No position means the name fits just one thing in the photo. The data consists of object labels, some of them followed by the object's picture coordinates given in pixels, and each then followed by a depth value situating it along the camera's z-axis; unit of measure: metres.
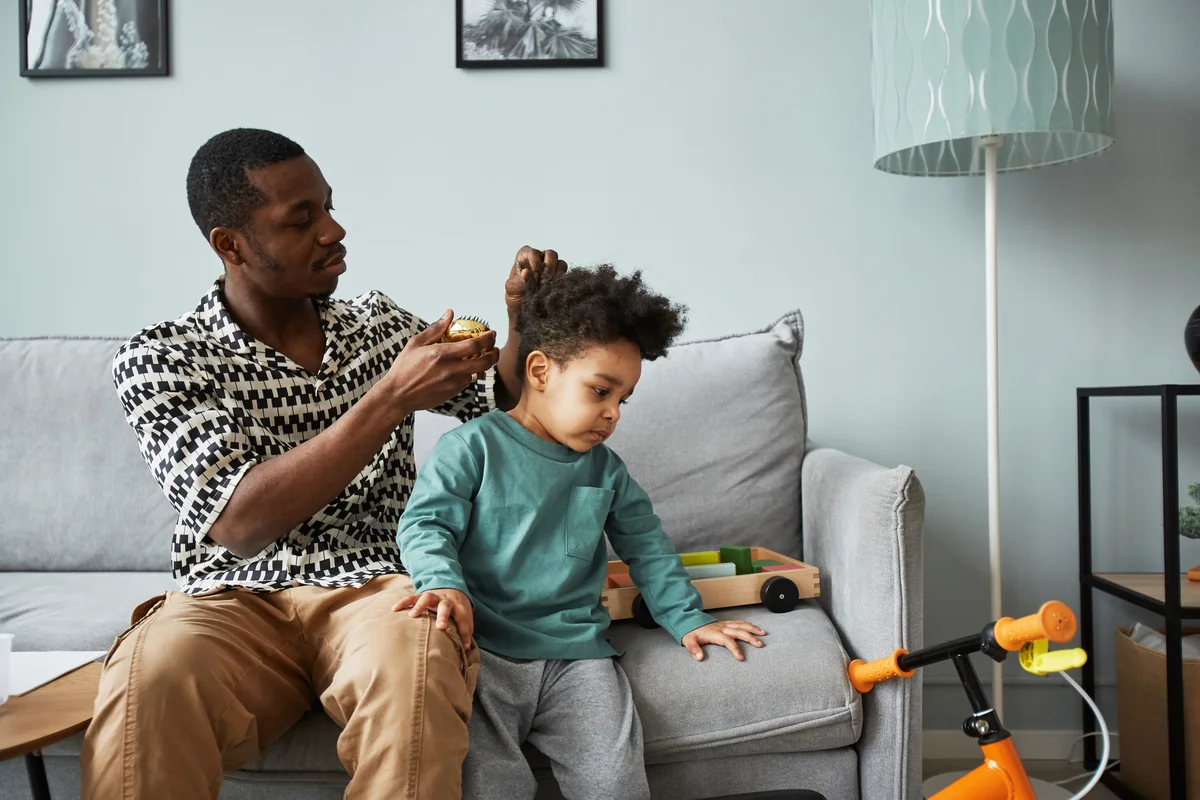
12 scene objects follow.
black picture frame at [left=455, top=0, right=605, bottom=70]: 2.03
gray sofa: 1.20
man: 0.97
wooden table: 0.93
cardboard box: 1.58
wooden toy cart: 1.40
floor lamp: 1.56
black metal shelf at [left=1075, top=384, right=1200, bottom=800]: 1.57
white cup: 1.03
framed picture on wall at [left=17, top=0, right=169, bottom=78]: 2.05
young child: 1.12
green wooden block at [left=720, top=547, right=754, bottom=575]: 1.46
